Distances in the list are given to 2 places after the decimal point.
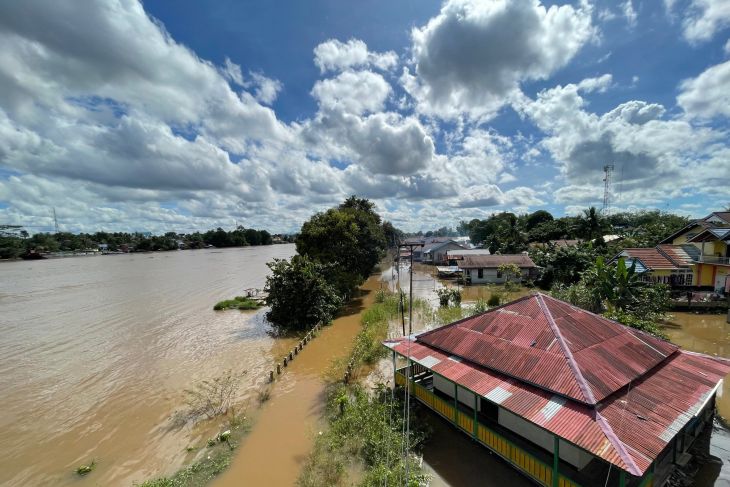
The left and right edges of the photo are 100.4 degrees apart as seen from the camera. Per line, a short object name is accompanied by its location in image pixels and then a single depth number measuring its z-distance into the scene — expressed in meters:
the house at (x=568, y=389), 6.52
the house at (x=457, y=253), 50.88
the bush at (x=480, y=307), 21.84
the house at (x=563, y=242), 53.00
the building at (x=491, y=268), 37.72
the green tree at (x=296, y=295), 22.75
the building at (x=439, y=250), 60.47
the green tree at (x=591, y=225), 47.06
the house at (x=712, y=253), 24.10
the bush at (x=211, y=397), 12.73
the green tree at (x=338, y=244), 28.03
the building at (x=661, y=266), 26.22
